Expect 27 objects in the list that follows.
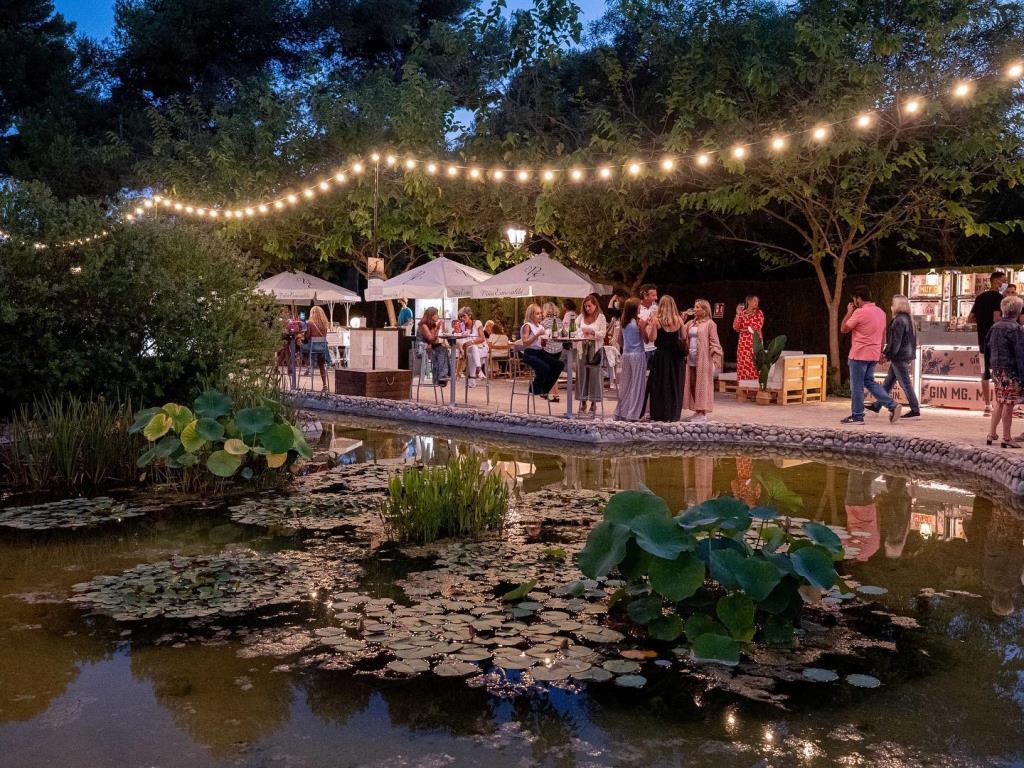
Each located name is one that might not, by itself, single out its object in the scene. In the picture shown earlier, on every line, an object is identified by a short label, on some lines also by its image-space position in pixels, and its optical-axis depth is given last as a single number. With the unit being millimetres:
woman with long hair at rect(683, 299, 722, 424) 11578
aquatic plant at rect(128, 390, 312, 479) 7348
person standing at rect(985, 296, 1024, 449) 8805
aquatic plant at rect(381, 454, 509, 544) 5945
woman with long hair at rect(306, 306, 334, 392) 16188
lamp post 17953
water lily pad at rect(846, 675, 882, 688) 3773
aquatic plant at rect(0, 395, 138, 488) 7785
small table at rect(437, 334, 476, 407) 13109
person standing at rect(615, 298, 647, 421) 11133
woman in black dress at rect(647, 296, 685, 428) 10906
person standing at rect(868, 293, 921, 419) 11984
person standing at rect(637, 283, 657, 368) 12273
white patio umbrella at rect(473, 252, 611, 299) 14383
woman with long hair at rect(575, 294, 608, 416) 12000
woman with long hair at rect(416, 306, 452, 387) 14398
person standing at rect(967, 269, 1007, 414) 12412
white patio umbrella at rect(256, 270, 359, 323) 19141
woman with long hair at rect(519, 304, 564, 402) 13188
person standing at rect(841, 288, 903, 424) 11336
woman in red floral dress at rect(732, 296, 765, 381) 14789
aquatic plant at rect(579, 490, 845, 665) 4143
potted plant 13945
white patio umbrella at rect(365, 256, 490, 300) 16319
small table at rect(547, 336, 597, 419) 11820
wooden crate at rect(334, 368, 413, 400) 14109
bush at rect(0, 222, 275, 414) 8844
